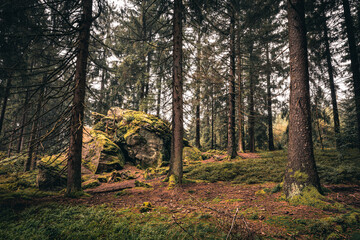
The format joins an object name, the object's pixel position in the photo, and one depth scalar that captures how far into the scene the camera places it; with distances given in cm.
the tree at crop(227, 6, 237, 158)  1227
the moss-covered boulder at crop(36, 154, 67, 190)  735
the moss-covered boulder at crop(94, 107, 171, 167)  1183
